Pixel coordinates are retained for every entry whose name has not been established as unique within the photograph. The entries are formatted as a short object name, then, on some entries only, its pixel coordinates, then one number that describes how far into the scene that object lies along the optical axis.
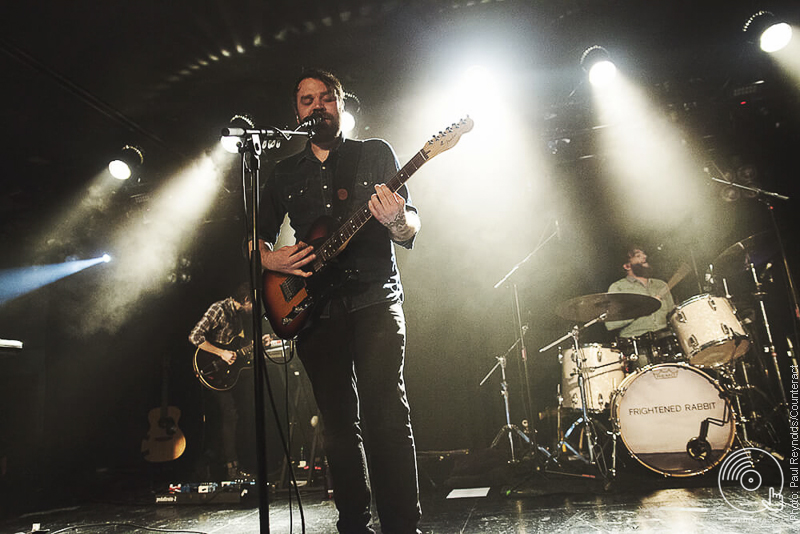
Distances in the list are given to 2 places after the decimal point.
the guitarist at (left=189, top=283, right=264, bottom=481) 5.26
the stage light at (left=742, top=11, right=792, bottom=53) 4.10
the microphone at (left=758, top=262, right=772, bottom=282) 5.17
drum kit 3.79
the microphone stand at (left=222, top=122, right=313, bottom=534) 1.62
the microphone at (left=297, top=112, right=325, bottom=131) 2.01
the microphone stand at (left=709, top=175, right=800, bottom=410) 4.06
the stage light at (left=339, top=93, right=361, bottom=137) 4.79
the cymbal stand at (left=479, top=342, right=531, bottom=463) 4.79
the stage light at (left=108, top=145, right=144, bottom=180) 5.49
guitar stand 4.89
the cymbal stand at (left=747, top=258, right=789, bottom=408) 4.33
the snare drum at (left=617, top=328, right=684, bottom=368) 4.18
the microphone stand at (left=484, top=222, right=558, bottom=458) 4.46
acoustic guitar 5.79
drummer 5.28
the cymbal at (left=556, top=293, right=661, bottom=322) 4.01
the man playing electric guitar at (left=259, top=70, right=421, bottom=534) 1.89
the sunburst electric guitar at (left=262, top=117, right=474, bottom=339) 2.06
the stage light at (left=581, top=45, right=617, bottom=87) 4.51
